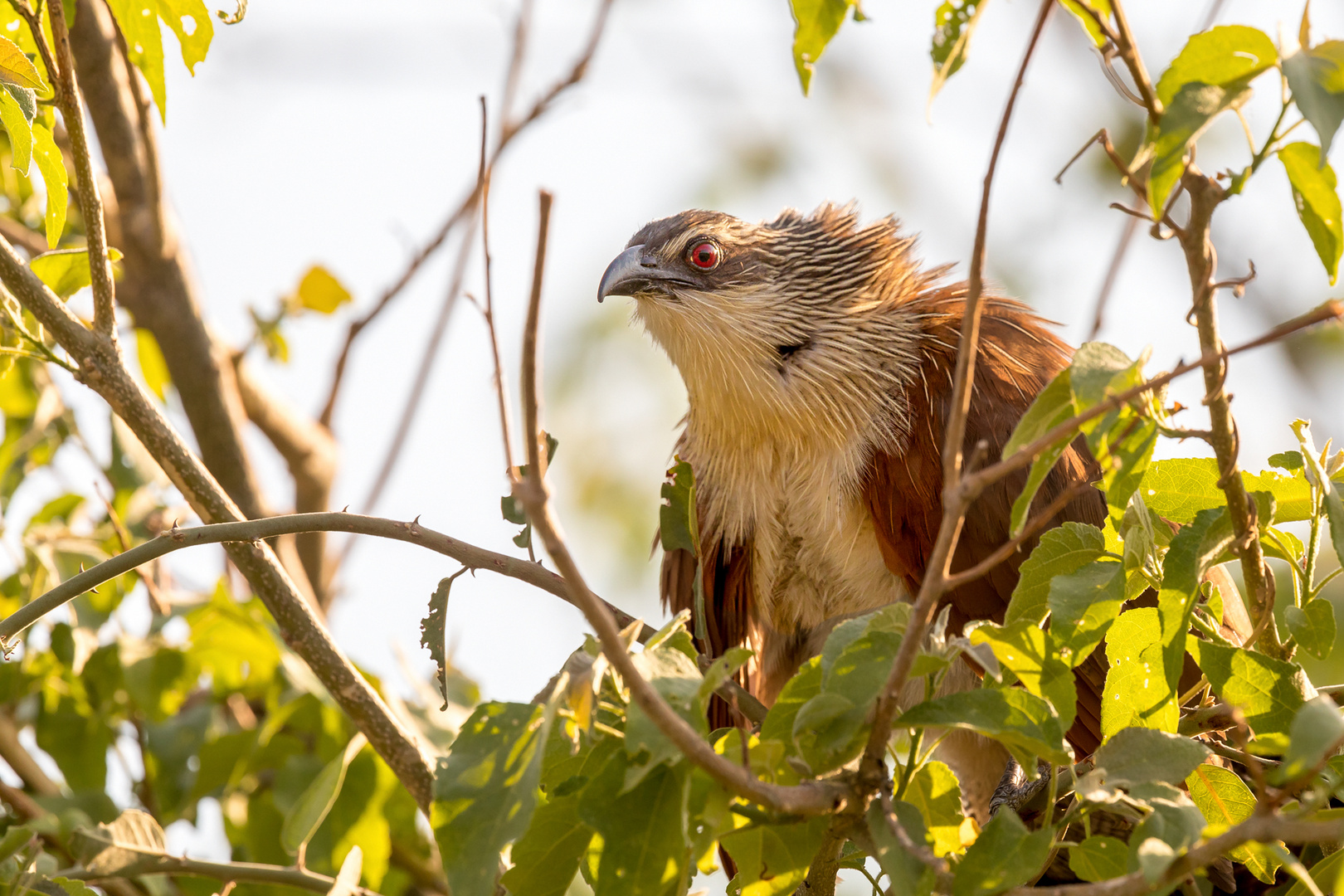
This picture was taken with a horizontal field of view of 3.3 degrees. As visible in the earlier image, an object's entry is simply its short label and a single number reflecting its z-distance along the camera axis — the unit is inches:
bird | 326.6
